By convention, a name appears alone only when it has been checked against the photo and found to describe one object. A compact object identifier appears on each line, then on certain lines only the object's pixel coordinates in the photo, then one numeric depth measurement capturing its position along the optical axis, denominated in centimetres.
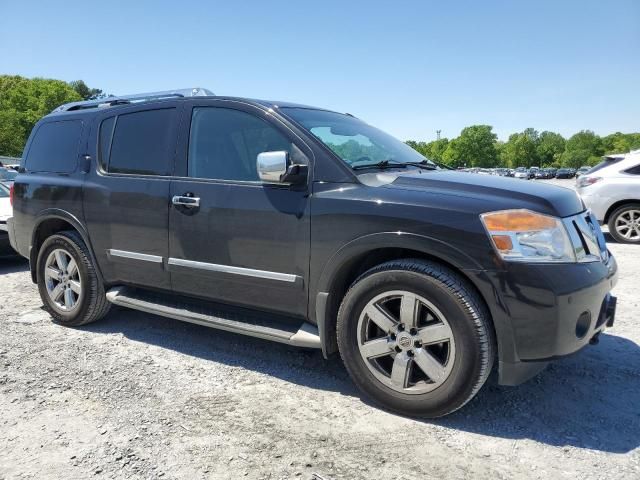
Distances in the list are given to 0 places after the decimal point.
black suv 249
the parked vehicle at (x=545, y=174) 7396
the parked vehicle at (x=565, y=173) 7600
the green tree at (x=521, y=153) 12375
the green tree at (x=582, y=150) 11681
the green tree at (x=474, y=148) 11500
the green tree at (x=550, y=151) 12794
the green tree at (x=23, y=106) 5164
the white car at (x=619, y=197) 848
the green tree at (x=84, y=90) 10688
